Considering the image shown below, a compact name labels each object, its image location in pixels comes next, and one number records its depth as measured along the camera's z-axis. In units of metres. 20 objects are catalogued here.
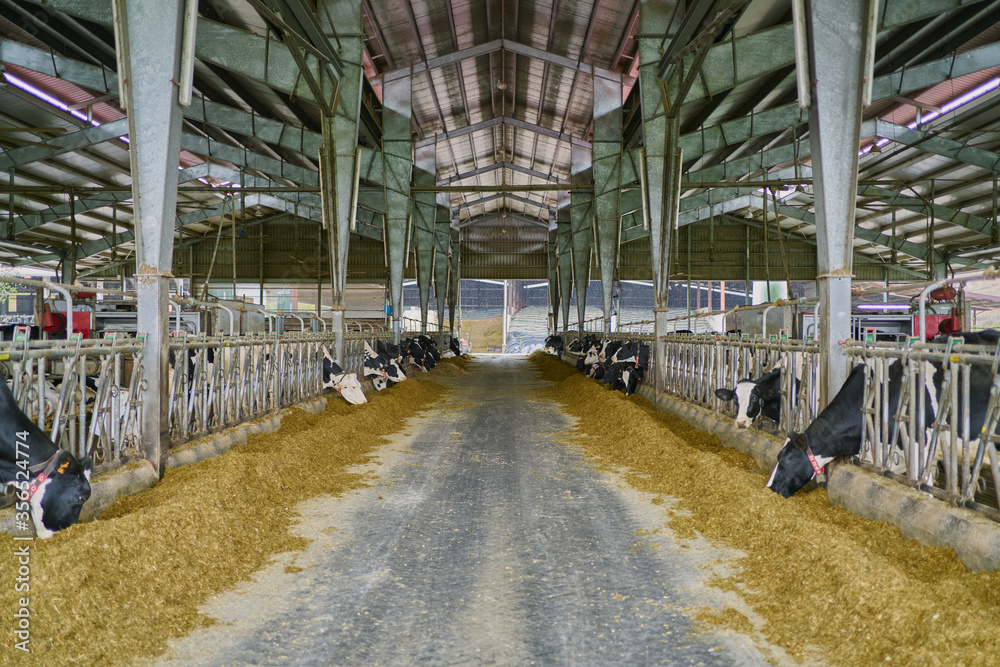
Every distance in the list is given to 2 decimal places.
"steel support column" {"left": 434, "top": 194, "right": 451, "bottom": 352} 32.44
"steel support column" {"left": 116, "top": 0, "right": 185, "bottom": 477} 6.02
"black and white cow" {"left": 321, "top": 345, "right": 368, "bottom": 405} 12.22
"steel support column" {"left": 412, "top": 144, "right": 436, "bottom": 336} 25.88
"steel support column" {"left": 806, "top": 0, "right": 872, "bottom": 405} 6.14
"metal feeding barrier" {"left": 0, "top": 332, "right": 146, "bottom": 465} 4.64
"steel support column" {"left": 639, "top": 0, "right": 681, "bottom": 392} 12.52
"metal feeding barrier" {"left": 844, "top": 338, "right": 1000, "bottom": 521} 4.21
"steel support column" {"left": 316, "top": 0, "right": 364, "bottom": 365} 13.39
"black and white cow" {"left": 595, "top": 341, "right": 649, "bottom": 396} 14.41
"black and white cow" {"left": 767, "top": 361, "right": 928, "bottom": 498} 5.59
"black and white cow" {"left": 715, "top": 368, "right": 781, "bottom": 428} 7.46
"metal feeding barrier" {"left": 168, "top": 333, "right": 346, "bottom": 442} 6.90
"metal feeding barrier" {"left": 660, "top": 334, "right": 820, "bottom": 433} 6.81
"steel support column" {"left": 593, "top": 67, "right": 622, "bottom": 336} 20.52
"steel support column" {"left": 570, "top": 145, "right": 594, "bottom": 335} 26.41
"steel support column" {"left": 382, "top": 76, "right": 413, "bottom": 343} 20.14
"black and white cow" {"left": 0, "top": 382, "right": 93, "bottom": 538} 4.09
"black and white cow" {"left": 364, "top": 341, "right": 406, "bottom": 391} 15.39
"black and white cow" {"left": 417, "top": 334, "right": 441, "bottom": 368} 24.20
